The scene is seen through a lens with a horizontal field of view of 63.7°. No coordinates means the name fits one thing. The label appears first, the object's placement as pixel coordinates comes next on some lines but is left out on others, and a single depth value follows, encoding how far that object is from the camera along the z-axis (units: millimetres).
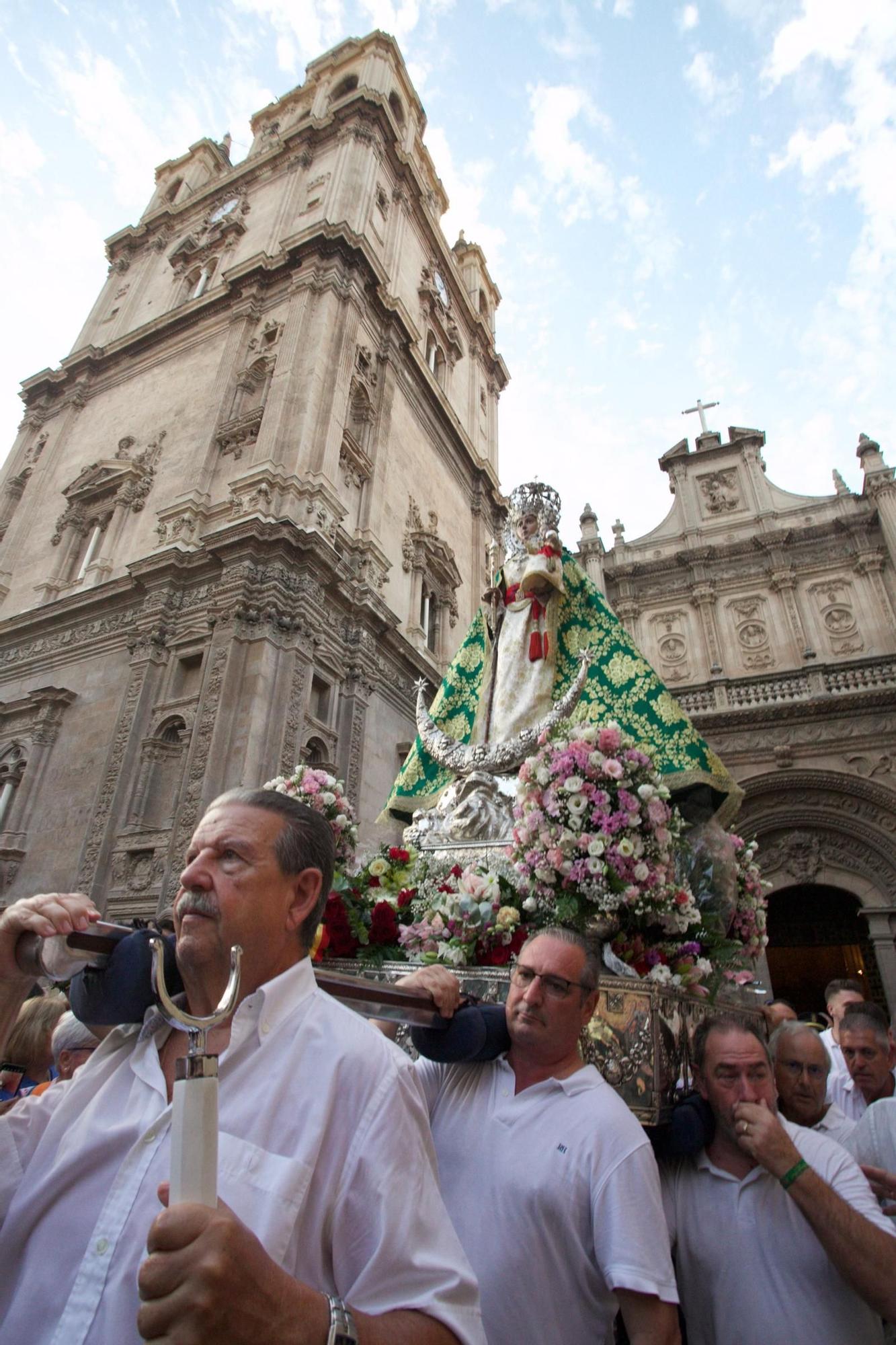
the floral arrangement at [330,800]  4281
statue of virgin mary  4527
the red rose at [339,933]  3545
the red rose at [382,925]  3535
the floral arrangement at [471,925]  3139
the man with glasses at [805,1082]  3064
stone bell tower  11594
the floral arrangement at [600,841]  3109
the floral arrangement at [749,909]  4102
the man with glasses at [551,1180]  1830
